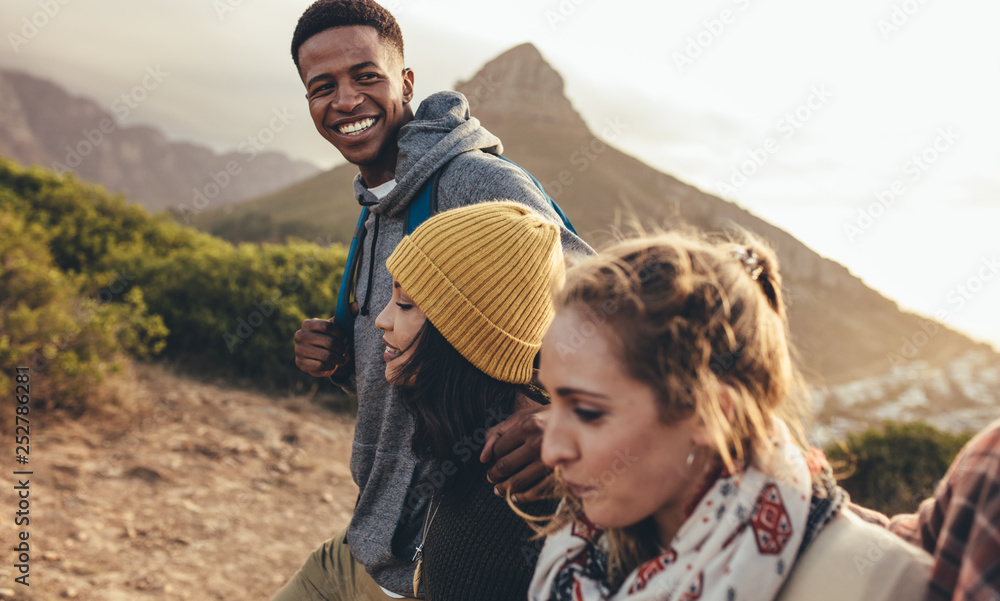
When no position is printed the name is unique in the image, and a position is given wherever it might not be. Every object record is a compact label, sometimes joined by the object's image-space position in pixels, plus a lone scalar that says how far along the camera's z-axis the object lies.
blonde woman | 0.97
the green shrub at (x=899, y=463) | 5.48
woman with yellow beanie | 1.59
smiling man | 1.82
